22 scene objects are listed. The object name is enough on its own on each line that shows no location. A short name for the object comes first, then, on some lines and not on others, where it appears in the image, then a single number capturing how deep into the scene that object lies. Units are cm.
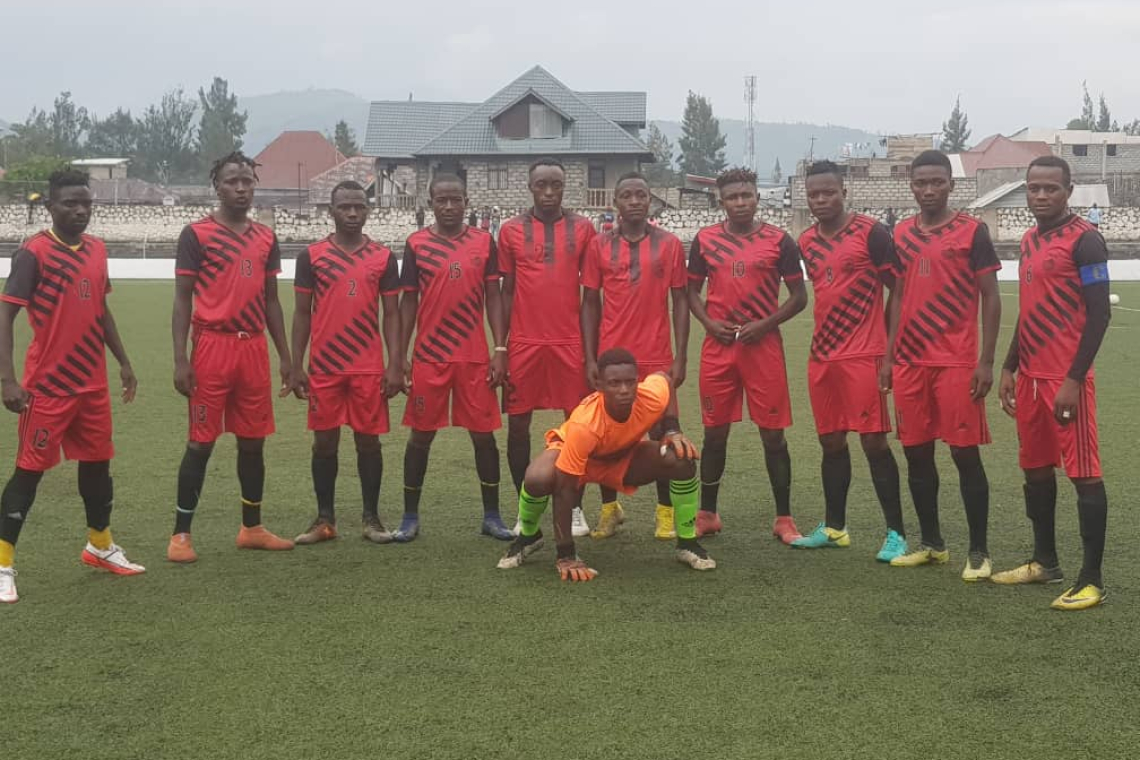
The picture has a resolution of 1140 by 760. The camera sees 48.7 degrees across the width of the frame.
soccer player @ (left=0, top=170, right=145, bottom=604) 630
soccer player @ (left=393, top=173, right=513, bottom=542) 741
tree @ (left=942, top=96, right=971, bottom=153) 12050
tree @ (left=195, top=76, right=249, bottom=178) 10218
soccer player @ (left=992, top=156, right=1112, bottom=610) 590
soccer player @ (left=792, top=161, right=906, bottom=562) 703
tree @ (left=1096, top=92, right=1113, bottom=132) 12125
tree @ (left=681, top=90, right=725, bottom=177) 10038
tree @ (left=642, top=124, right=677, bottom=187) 10719
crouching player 648
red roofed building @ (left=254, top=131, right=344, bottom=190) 10344
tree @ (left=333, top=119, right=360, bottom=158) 11450
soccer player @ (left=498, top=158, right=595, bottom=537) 750
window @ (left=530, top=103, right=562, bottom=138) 5912
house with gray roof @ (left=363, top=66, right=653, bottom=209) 5834
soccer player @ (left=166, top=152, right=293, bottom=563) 685
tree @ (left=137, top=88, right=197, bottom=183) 9969
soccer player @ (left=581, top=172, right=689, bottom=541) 740
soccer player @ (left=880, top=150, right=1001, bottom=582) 651
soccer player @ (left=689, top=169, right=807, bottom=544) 738
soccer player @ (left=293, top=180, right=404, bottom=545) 731
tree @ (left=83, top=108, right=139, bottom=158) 10976
